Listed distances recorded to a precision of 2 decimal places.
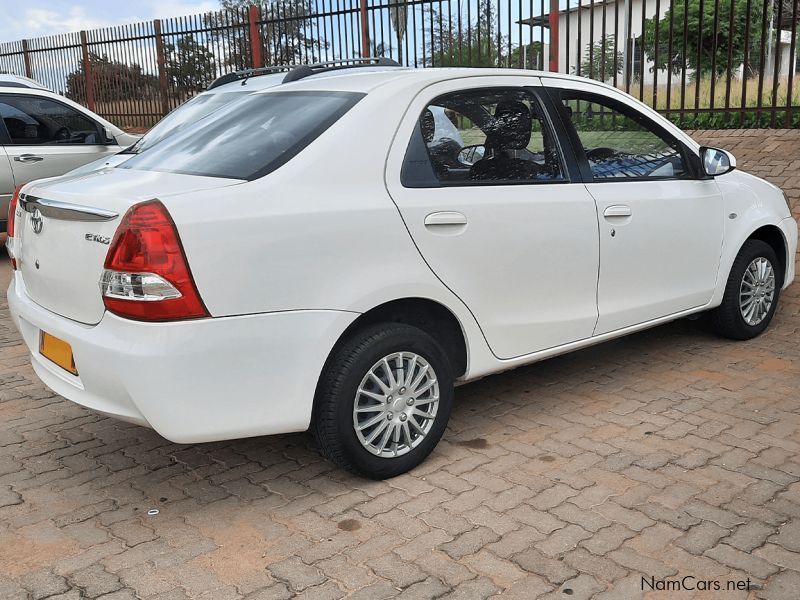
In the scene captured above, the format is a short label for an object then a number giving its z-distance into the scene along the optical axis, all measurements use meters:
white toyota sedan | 2.92
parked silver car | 8.66
